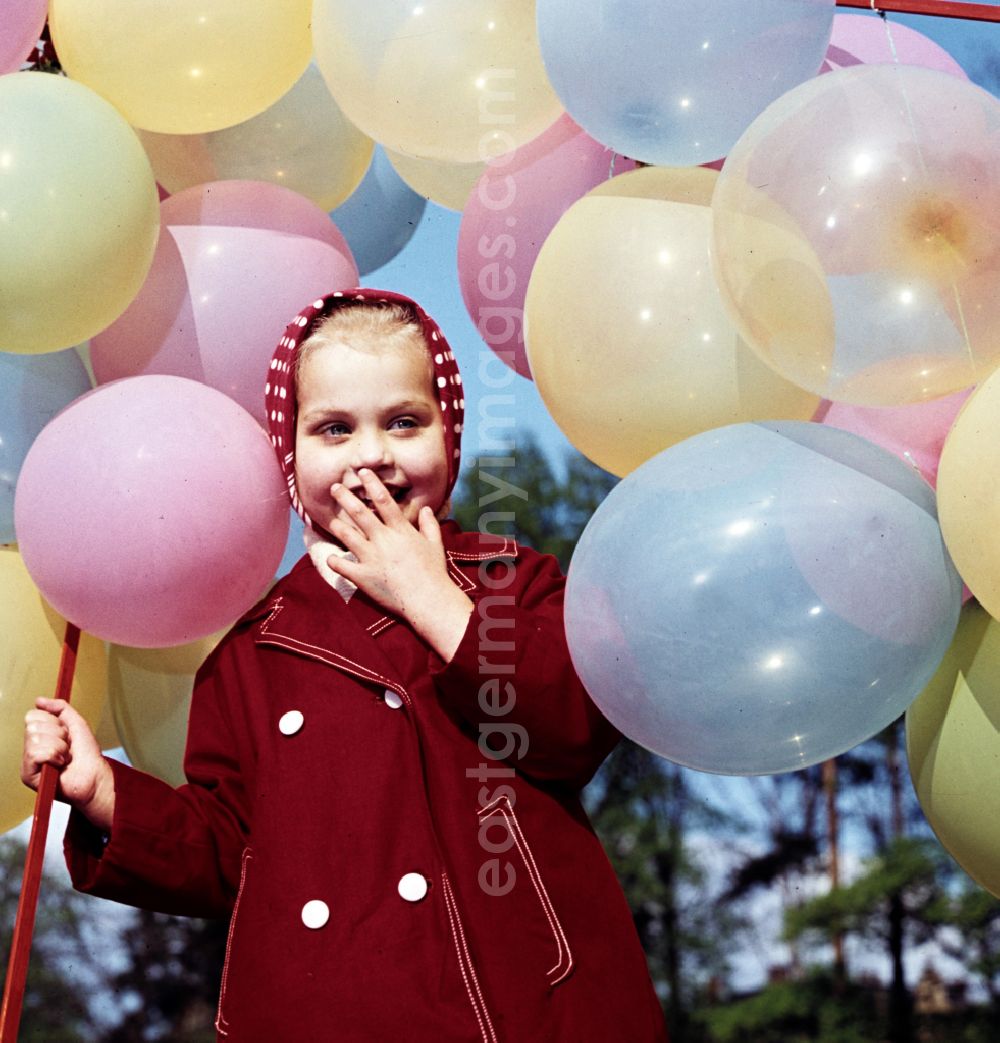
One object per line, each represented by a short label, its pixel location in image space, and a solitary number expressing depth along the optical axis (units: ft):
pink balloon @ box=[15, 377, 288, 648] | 6.55
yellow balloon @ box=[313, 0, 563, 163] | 7.14
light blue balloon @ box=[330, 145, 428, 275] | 9.80
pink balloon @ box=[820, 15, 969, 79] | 7.32
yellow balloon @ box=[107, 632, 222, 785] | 7.87
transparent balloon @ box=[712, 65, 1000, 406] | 5.32
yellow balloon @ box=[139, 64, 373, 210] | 8.26
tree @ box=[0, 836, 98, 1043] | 41.96
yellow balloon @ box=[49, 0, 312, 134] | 7.25
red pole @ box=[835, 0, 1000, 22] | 6.55
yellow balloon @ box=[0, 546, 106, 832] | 7.20
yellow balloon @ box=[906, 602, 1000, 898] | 5.79
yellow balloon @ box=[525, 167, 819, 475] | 6.28
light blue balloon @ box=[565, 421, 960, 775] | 5.32
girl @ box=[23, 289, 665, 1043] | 6.01
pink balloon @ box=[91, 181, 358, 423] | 7.49
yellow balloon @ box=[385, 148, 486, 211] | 8.41
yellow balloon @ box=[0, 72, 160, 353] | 6.59
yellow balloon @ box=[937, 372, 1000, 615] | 5.18
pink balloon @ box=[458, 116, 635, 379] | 7.54
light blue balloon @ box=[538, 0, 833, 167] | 6.04
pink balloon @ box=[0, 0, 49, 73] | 7.24
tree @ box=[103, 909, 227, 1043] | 43.55
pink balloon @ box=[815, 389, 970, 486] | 6.42
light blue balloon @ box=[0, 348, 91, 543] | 7.45
